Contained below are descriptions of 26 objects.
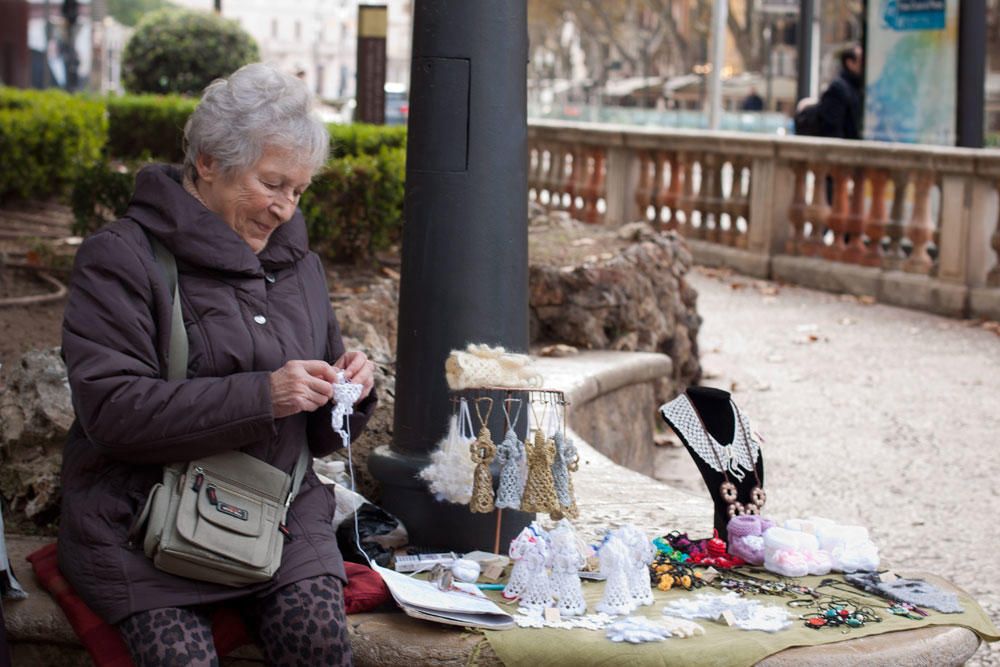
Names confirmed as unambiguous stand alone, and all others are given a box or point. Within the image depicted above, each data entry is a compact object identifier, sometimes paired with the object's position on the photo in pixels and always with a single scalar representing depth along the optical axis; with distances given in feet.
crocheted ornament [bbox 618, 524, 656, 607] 12.22
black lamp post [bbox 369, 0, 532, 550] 13.24
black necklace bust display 13.80
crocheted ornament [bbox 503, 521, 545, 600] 12.12
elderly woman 10.50
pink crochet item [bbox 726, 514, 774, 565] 13.41
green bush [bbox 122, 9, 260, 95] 58.29
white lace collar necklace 13.76
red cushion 10.87
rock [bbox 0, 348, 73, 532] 14.11
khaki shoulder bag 10.52
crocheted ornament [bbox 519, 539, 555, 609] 12.04
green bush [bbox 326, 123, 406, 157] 32.17
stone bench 11.37
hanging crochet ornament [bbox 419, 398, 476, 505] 12.73
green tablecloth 11.21
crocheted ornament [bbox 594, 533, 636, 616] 12.10
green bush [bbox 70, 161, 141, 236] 27.63
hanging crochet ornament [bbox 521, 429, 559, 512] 12.19
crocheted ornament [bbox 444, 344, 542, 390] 12.44
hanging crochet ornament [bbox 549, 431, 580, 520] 12.34
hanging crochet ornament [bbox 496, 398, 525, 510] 12.23
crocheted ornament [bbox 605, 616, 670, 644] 11.41
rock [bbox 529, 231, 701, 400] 24.59
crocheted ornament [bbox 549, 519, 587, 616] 11.95
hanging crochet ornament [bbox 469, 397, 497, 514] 12.31
